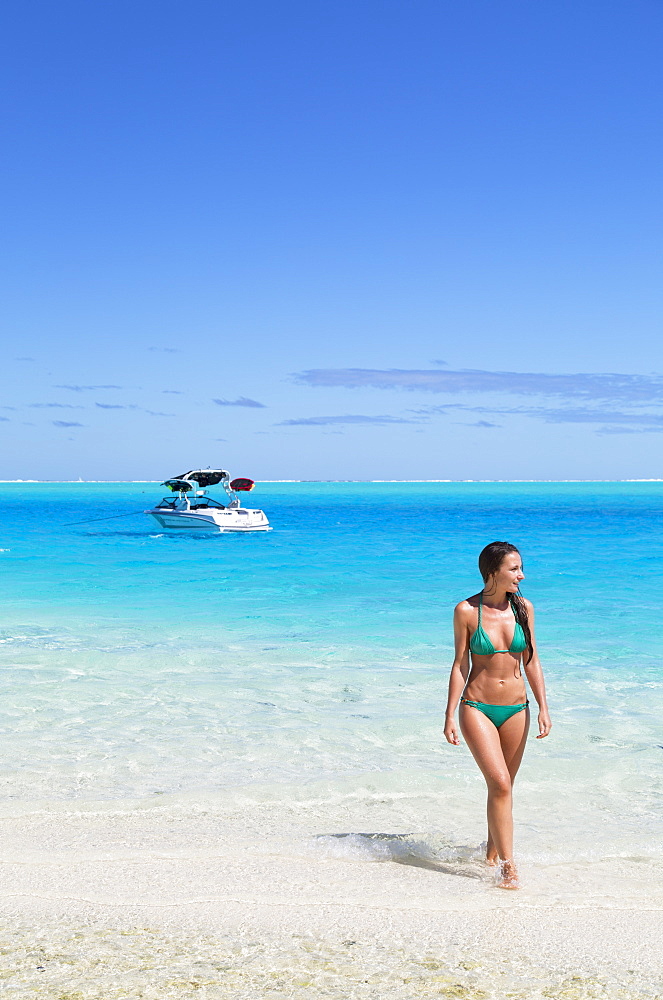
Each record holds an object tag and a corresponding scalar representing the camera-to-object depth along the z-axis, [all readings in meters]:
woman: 4.61
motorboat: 51.88
